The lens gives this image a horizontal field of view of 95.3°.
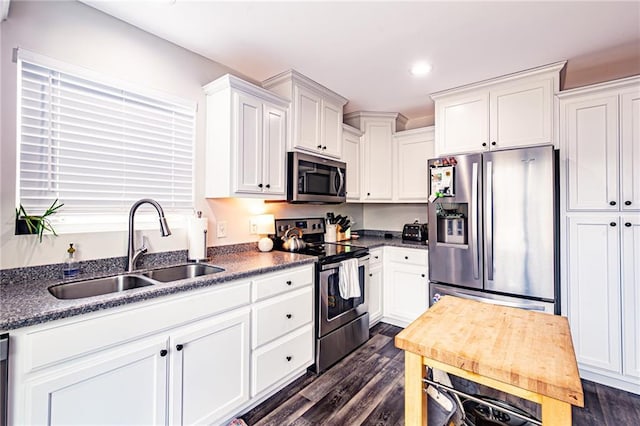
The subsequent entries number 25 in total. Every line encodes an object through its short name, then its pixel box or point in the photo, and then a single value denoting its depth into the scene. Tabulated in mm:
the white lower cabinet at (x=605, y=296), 2039
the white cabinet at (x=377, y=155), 3437
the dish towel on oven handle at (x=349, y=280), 2404
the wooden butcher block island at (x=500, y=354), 826
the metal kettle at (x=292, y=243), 2541
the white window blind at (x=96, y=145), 1511
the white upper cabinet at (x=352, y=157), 3197
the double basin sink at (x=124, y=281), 1457
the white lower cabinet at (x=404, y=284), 2896
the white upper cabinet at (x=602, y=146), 2043
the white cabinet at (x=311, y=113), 2492
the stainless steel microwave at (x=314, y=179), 2500
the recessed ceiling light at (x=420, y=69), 2314
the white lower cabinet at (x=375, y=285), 2934
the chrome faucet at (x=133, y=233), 1662
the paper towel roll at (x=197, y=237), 2047
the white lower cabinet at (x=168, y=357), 1064
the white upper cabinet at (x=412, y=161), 3215
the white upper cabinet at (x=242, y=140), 2086
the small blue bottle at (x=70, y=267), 1544
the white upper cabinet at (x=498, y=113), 2312
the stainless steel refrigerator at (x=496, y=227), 2170
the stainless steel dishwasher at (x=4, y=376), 977
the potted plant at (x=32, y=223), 1455
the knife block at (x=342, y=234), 3341
